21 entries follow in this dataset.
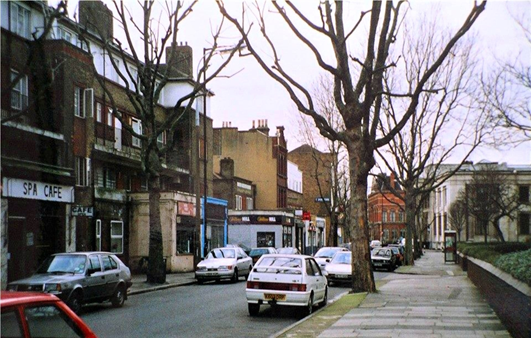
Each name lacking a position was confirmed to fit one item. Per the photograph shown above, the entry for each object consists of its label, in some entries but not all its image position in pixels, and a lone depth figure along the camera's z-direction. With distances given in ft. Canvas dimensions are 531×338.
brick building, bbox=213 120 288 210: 222.69
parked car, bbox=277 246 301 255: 118.43
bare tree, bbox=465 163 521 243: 195.23
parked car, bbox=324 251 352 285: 87.66
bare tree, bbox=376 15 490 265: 114.32
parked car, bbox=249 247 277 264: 122.72
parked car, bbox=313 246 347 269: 103.58
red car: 14.76
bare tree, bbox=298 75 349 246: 135.74
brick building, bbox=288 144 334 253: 287.07
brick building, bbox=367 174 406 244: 433.89
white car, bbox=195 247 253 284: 89.56
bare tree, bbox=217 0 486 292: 58.65
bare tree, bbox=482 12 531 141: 85.97
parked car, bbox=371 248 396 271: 133.28
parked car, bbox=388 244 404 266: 148.76
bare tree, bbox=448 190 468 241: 241.59
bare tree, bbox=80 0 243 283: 73.39
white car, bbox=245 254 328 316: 51.78
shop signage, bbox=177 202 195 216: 115.34
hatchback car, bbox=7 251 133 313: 37.10
